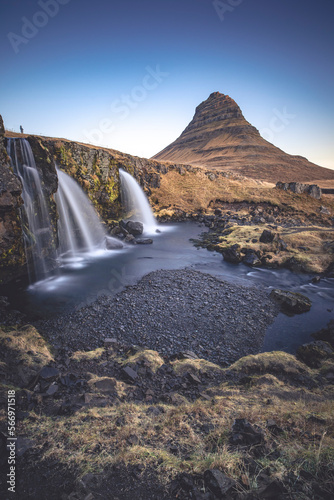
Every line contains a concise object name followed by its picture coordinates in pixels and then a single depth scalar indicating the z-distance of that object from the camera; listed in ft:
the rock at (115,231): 91.04
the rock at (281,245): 67.97
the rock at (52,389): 18.97
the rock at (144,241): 83.46
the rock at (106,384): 20.38
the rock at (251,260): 61.46
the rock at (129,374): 22.31
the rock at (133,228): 94.94
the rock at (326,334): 32.31
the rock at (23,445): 12.41
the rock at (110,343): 28.61
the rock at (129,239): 85.51
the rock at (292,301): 40.32
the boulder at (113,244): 75.97
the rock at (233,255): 63.52
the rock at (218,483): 9.37
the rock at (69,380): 20.69
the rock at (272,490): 8.86
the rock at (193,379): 22.49
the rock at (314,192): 150.20
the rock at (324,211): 131.02
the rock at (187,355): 27.02
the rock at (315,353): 27.32
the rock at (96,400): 18.06
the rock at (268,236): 70.54
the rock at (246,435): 12.46
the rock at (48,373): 20.85
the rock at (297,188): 152.93
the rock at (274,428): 13.37
